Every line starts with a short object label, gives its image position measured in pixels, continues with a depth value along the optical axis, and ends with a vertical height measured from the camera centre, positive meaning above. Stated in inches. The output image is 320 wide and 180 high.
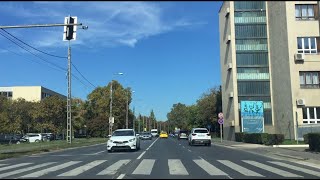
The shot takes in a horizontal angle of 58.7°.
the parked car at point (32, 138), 1683.8 -124.5
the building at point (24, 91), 3074.7 +281.1
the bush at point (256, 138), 994.3 -84.9
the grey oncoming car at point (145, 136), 1944.8 -136.6
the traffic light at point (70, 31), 543.0 +164.6
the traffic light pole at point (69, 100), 987.3 +58.5
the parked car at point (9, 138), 1735.7 -130.1
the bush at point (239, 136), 1259.7 -95.8
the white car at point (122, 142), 756.6 -68.1
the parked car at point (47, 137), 1776.1 -128.8
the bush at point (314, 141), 658.0 -63.1
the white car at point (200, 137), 1056.5 -79.3
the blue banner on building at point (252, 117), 1281.8 -8.3
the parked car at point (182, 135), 1966.8 -133.4
